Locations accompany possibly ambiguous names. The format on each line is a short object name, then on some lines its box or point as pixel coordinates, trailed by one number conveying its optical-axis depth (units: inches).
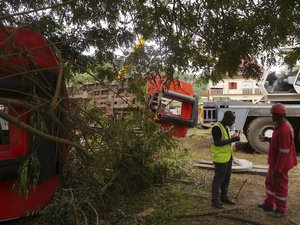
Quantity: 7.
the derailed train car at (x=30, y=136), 105.8
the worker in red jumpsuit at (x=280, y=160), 195.6
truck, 406.0
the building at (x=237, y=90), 1225.4
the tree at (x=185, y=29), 163.3
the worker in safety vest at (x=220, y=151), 206.4
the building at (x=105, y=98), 432.4
